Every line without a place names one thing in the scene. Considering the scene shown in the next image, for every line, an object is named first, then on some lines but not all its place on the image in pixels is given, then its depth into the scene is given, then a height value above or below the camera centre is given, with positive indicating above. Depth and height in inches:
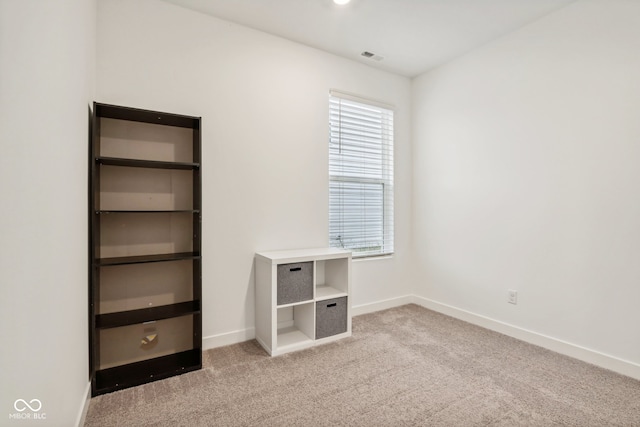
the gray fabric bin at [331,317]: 104.7 -36.2
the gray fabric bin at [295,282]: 98.2 -22.7
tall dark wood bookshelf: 82.2 -9.9
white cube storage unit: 97.4 -29.1
